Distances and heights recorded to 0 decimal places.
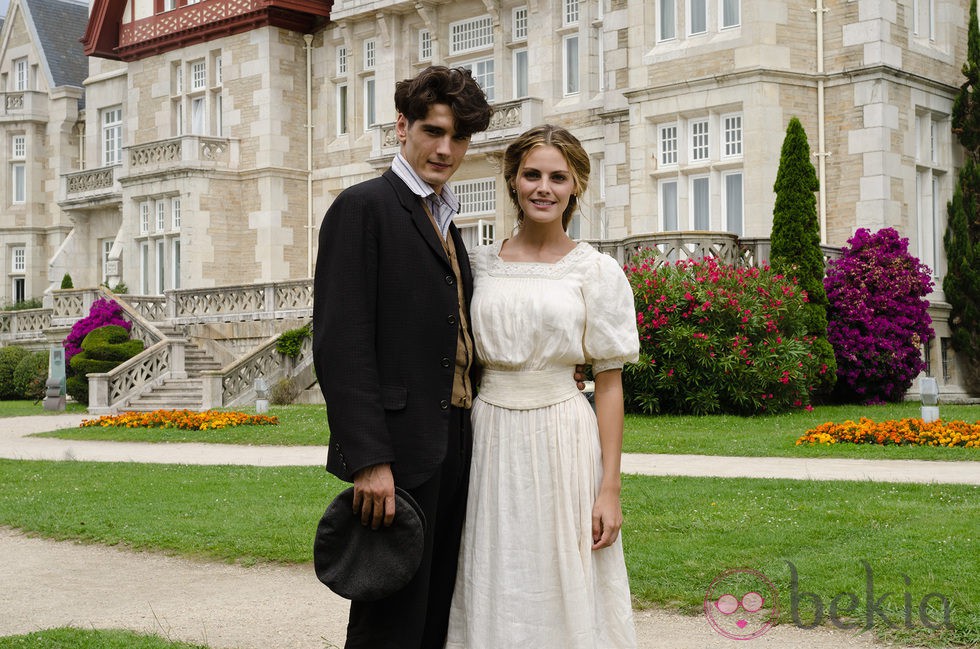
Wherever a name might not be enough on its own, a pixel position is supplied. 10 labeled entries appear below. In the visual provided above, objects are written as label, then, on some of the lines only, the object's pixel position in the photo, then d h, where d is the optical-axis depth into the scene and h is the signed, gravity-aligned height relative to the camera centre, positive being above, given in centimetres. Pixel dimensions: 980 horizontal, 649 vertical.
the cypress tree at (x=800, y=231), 1797 +154
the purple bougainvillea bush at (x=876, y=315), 1831 +25
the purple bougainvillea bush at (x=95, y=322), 2648 +30
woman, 408 -38
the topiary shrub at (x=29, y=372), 2947 -91
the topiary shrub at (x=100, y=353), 2512 -37
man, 387 -4
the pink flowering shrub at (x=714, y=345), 1652 -18
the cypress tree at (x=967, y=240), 2045 +158
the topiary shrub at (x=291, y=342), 2311 -15
